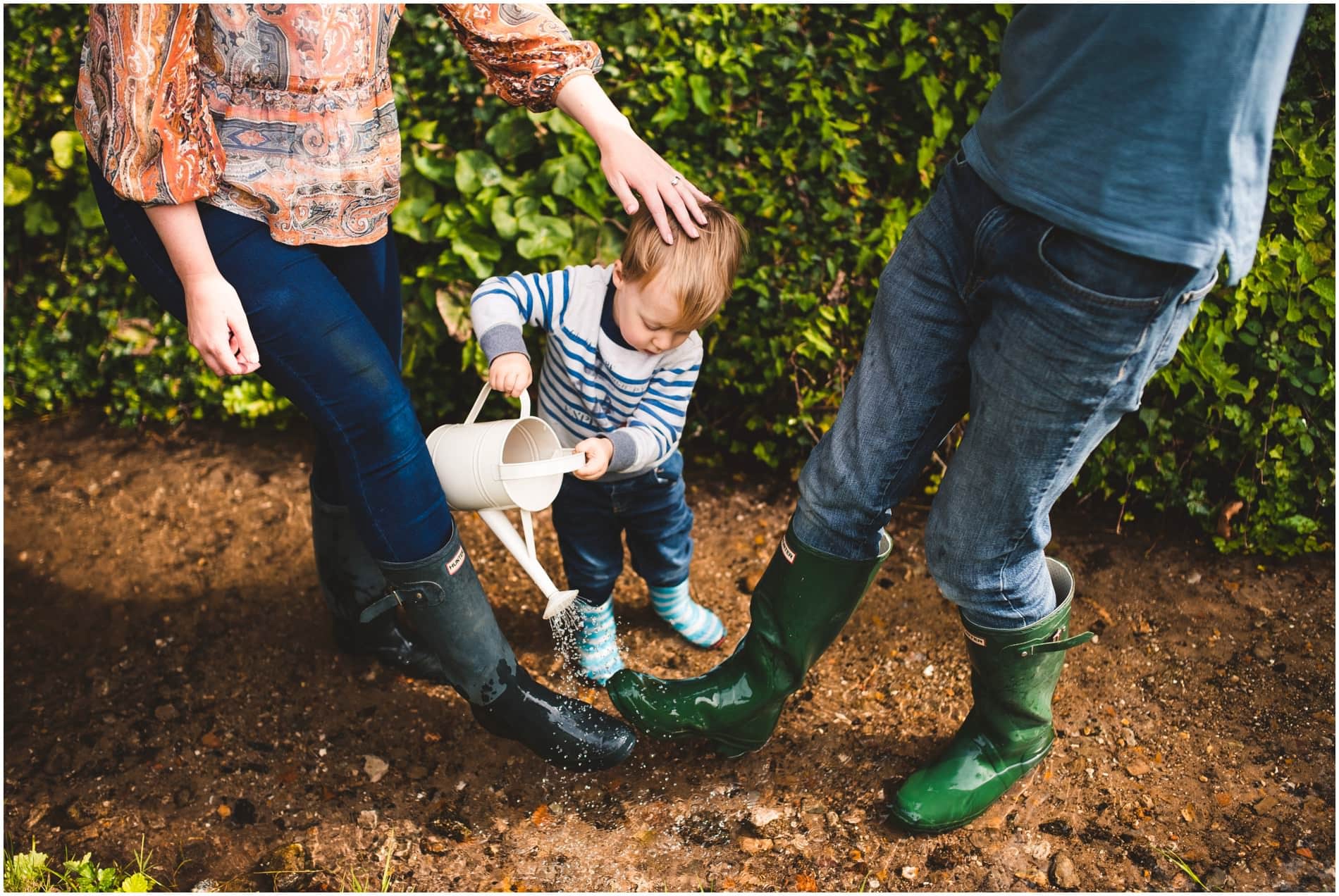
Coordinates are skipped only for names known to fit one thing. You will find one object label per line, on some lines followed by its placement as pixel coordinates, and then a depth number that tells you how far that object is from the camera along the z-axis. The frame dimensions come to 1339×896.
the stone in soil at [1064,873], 1.86
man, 1.19
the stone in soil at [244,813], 2.08
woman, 1.43
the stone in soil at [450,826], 2.03
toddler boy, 1.83
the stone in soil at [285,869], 1.94
